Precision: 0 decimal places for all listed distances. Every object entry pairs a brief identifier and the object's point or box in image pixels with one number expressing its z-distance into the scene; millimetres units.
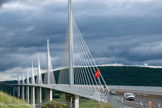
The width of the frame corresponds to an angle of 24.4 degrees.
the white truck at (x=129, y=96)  51131
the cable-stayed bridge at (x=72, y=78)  47725
